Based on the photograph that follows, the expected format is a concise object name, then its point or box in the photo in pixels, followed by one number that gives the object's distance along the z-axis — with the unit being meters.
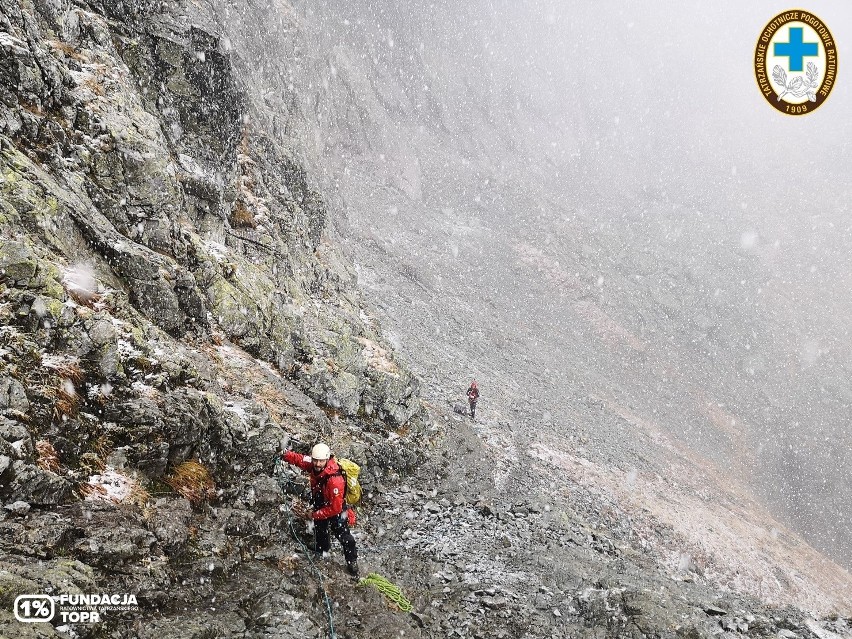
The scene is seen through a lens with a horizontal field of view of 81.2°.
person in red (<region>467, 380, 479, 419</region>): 20.69
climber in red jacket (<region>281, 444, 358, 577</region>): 7.30
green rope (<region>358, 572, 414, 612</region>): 7.66
